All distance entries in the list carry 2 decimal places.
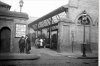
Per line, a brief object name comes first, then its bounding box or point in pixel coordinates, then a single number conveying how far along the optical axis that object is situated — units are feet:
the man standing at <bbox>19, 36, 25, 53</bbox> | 35.36
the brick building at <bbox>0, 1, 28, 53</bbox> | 34.78
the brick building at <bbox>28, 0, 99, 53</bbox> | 45.47
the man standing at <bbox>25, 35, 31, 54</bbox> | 36.32
